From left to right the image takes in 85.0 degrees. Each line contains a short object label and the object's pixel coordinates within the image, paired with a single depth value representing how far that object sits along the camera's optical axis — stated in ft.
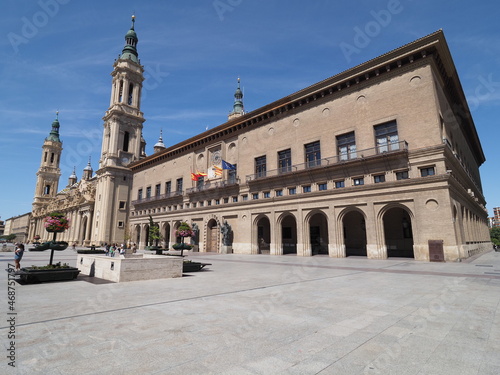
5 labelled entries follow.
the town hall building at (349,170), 75.31
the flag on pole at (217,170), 130.14
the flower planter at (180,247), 67.01
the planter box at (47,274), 34.73
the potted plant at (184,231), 78.52
